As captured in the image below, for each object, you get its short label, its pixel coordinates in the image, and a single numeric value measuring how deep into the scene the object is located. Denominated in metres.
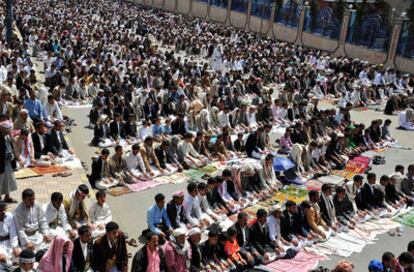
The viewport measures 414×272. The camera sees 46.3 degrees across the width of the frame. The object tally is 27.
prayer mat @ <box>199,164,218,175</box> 10.12
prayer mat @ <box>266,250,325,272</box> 6.62
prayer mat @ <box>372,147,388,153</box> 12.81
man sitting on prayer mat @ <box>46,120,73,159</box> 9.38
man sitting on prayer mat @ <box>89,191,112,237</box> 6.79
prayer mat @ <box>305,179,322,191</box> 9.80
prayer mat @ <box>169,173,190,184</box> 9.46
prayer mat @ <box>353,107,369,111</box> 17.66
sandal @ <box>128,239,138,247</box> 6.93
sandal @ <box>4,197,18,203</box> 7.46
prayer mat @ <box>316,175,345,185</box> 10.21
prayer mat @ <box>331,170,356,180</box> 10.72
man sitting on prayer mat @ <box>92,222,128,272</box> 5.62
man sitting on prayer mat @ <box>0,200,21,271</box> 5.74
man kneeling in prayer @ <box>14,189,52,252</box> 5.96
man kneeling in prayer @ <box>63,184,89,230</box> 6.60
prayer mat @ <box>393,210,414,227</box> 8.62
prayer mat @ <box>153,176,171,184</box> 9.34
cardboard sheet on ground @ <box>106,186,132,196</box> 8.58
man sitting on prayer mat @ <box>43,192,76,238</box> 6.30
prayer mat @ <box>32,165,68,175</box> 8.89
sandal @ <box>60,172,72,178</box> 8.82
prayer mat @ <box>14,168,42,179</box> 8.54
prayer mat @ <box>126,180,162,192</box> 8.86
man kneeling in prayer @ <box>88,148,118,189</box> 8.65
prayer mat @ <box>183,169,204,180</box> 9.75
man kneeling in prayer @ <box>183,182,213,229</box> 7.29
